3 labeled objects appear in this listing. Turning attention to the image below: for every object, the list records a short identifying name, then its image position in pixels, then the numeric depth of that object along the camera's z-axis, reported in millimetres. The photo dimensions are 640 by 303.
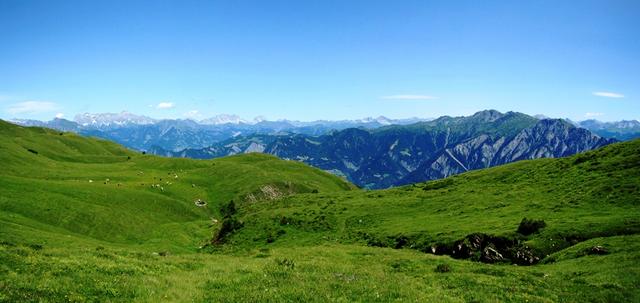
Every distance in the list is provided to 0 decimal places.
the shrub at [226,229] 73000
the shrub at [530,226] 43531
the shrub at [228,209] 115438
